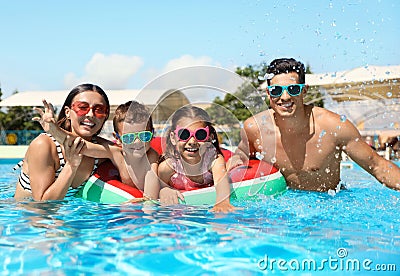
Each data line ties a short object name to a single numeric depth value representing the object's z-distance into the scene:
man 3.93
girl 3.52
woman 3.38
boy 3.59
